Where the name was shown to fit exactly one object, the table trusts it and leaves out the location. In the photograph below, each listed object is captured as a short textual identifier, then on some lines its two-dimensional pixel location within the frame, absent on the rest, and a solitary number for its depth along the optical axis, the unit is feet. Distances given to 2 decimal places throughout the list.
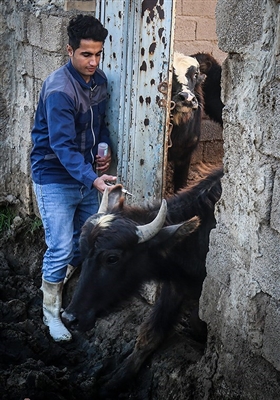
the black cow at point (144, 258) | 14.12
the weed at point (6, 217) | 22.43
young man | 15.37
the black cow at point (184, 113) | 18.28
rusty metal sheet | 16.08
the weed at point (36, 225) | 21.11
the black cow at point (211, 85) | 21.12
